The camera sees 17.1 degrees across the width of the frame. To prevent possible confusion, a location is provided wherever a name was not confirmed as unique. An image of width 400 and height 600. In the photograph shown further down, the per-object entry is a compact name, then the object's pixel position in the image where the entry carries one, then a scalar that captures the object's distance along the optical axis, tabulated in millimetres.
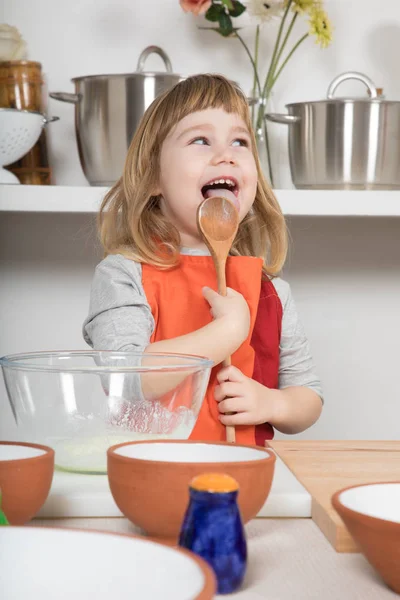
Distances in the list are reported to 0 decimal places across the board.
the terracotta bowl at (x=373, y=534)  845
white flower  2166
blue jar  814
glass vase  2200
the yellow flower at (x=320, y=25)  2168
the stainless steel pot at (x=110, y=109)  2026
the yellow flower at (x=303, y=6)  2161
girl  1710
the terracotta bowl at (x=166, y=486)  959
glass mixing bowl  1169
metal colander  2078
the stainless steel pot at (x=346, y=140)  2075
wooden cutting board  1057
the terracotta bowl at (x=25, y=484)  1009
